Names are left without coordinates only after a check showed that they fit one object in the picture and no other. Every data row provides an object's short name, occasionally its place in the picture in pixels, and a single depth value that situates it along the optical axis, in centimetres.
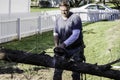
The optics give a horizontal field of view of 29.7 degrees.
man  396
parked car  1759
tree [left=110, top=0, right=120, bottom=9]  3091
